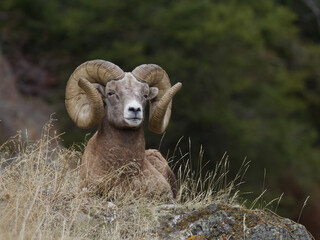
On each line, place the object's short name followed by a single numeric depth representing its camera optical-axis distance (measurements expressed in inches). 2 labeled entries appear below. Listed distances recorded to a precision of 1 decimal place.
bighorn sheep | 762.2
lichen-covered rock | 637.3
